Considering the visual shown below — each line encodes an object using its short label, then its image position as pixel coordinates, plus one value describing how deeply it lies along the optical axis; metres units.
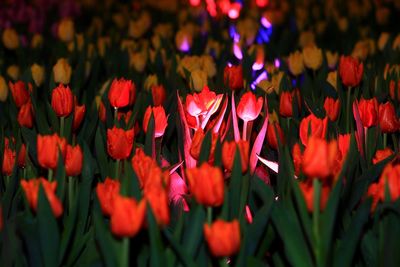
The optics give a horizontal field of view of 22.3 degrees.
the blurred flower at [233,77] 2.38
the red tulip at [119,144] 1.92
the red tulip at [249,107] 2.01
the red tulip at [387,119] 2.08
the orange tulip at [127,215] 1.55
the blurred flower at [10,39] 3.21
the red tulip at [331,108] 2.18
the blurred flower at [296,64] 2.74
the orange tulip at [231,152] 1.77
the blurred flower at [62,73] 2.46
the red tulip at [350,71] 2.36
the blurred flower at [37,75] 2.62
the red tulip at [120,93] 2.19
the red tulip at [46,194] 1.69
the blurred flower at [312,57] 2.75
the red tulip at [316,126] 1.84
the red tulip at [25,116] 2.20
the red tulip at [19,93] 2.31
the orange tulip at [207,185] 1.60
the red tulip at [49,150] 1.77
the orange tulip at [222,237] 1.57
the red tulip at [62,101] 2.13
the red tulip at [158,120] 2.03
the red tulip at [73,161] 1.82
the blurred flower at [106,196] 1.70
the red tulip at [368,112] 2.02
